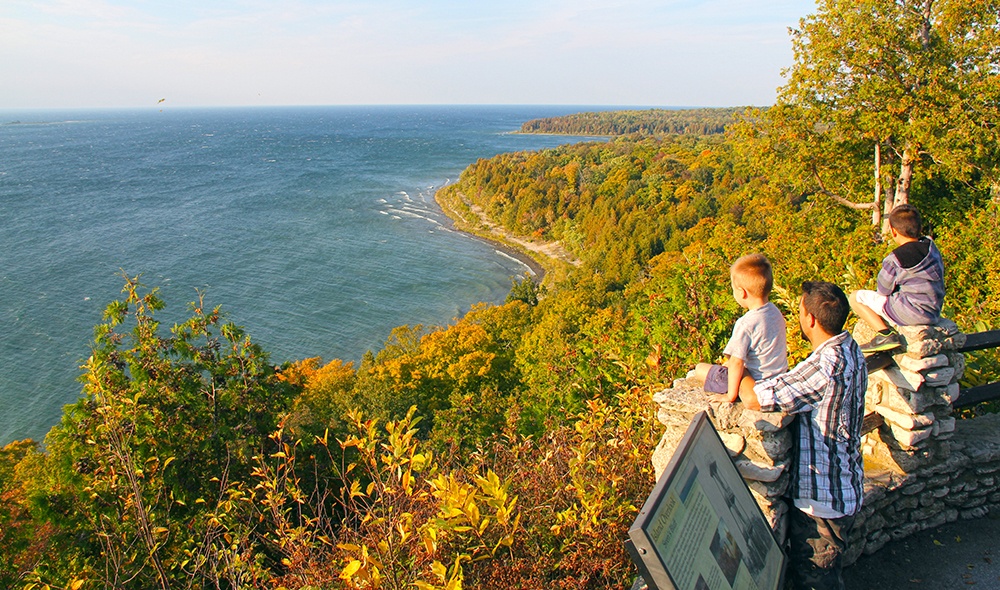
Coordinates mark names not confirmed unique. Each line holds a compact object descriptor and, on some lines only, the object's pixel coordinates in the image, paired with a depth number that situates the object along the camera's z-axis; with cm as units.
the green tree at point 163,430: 671
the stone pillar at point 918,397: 394
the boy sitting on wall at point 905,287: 425
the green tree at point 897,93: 1234
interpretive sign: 206
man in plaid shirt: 311
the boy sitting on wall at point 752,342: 336
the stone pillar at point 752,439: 326
